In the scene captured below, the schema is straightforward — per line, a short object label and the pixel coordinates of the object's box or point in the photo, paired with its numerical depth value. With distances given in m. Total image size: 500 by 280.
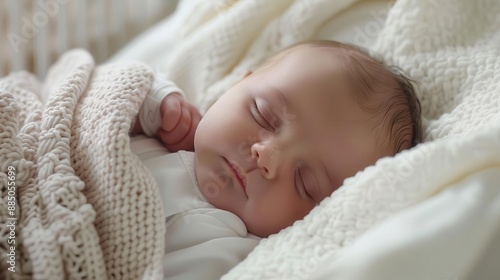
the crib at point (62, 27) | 0.61
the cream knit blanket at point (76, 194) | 0.35
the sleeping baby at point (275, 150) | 0.40
